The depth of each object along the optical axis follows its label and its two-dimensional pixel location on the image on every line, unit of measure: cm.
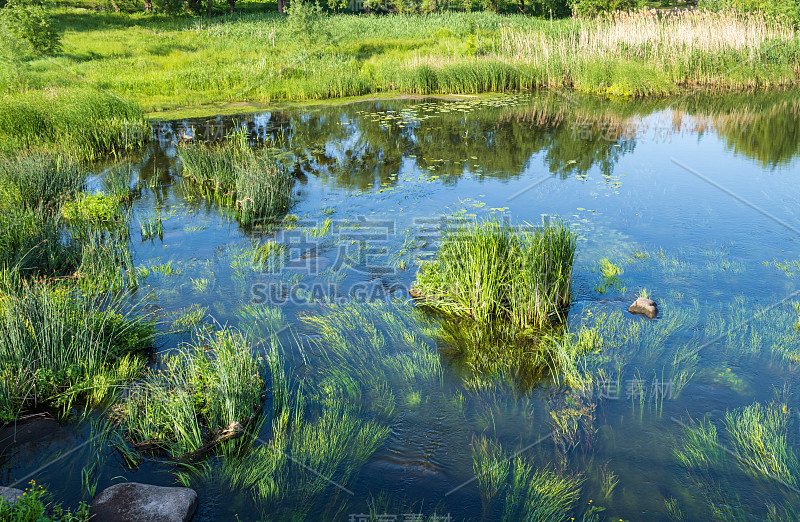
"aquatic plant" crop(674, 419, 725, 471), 413
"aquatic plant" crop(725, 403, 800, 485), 403
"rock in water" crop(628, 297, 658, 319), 604
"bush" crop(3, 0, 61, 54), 2220
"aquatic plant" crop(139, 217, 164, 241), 876
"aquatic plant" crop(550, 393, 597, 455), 438
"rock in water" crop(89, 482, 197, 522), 363
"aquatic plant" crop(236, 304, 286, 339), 609
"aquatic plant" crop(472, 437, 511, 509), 399
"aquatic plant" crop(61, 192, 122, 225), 855
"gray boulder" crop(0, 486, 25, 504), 363
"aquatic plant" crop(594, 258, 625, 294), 675
